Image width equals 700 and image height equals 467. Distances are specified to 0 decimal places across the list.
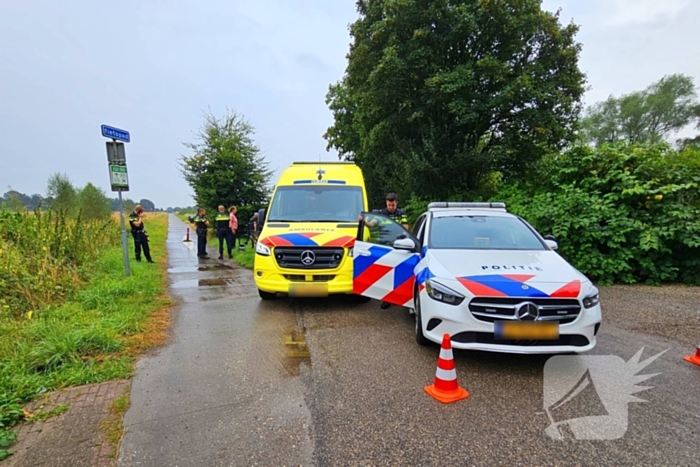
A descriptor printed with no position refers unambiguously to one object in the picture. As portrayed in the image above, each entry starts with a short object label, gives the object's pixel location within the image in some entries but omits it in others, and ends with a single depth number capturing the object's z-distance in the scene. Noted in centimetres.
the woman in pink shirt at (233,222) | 1218
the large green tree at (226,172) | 1688
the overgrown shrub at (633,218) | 638
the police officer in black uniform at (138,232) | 960
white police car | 324
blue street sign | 695
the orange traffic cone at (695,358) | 360
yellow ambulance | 555
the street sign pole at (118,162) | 716
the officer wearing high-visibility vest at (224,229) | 1162
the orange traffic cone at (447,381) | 305
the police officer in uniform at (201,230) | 1208
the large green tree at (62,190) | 3105
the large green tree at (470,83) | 1016
